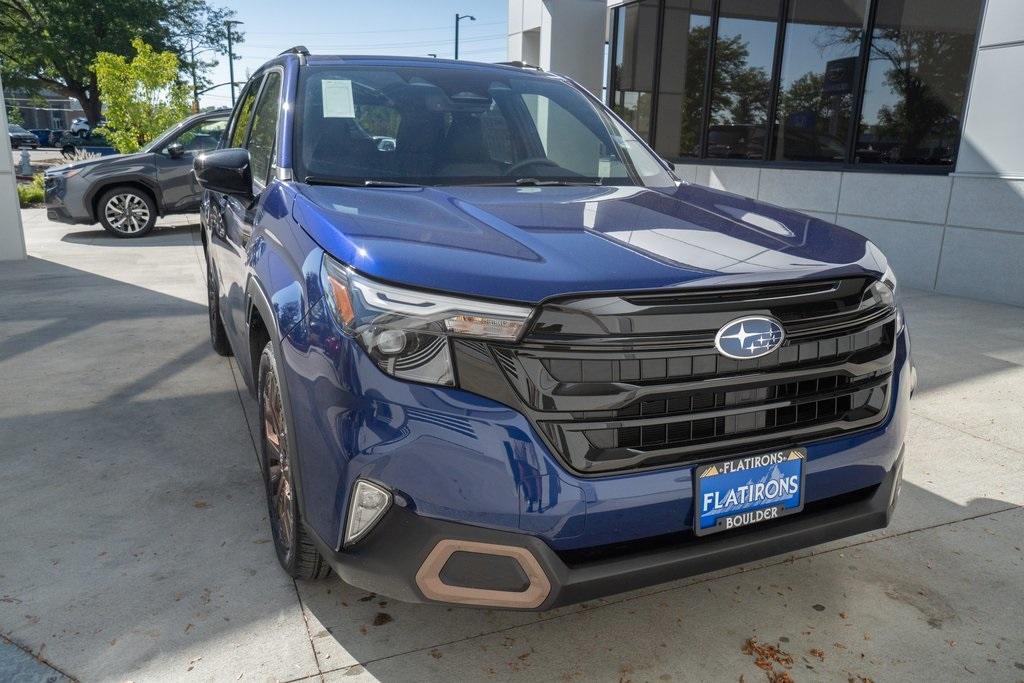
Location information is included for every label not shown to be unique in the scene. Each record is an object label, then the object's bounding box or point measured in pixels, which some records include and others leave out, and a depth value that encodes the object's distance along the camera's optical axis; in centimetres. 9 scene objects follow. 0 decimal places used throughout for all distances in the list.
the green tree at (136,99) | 1580
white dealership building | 716
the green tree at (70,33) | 3322
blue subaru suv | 181
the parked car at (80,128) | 4507
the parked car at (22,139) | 4472
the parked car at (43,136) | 5044
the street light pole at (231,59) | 4141
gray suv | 1066
